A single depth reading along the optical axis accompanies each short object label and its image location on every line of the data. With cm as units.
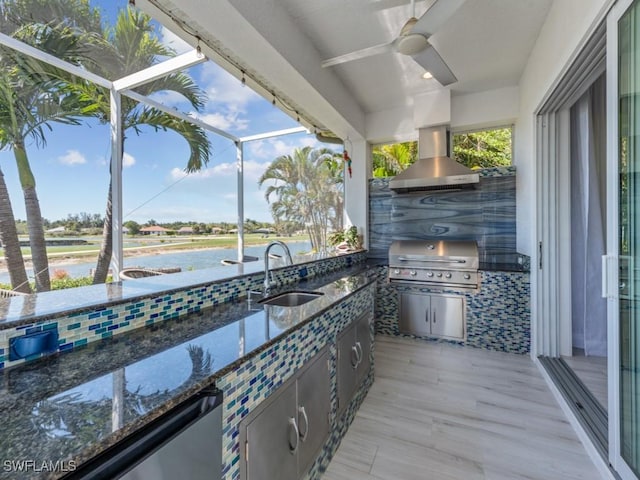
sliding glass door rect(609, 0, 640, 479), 126
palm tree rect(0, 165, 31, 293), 246
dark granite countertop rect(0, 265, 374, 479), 56
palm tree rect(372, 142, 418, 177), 417
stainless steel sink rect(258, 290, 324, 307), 196
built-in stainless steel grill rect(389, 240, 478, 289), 318
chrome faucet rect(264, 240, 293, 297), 185
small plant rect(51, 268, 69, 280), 274
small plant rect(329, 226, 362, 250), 390
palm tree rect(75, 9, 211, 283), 267
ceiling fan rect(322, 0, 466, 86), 158
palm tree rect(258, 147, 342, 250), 445
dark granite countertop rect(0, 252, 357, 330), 96
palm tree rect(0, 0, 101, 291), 230
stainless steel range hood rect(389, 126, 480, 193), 324
